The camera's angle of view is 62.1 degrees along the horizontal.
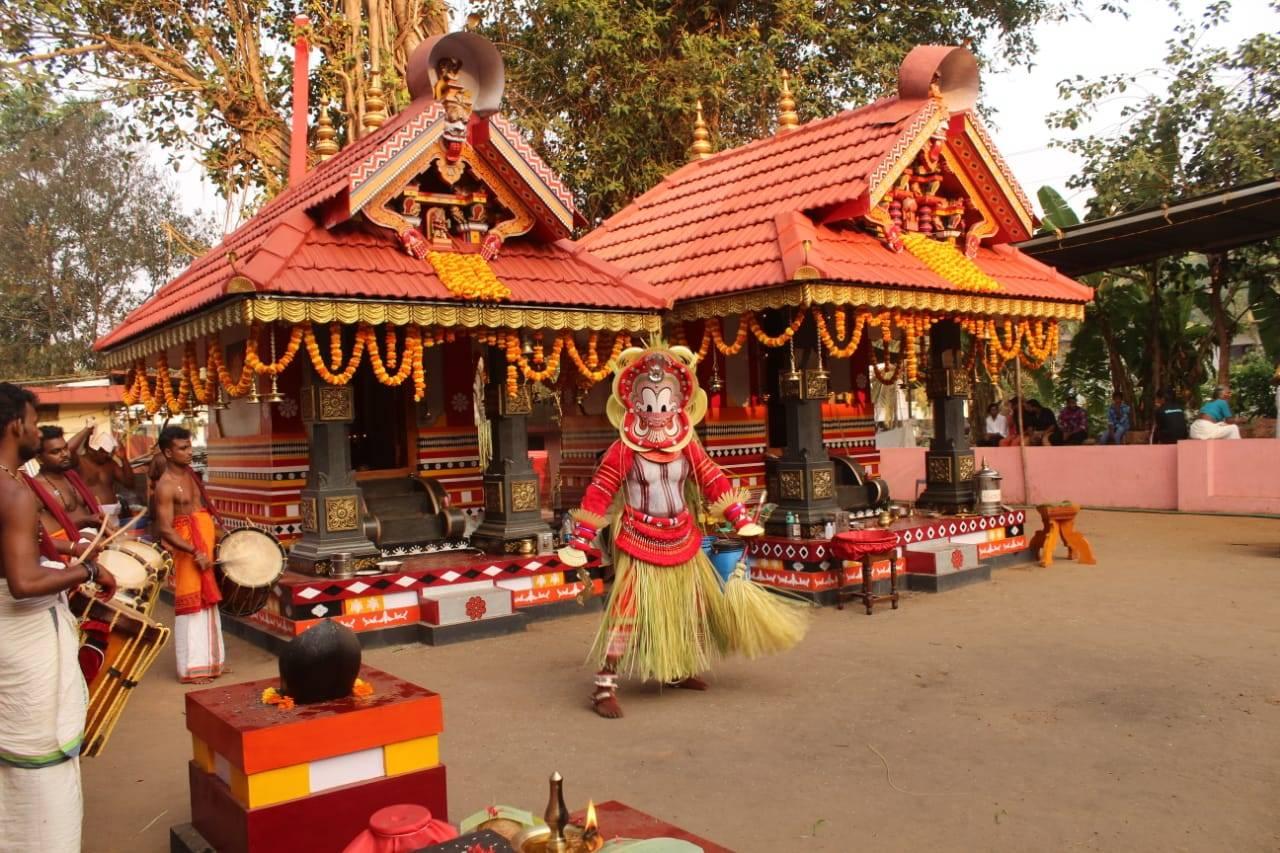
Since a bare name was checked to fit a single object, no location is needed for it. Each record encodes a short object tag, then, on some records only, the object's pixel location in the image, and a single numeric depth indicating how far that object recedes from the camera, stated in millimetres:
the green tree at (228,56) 16062
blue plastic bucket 8781
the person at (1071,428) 18750
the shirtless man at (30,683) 3639
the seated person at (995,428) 20094
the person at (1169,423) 15844
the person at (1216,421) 14906
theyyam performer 6316
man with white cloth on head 13084
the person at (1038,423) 18672
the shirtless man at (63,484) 7835
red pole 13594
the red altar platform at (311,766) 3789
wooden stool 11172
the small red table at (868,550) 9008
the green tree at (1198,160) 17109
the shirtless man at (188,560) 7500
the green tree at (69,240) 29672
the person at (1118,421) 17750
